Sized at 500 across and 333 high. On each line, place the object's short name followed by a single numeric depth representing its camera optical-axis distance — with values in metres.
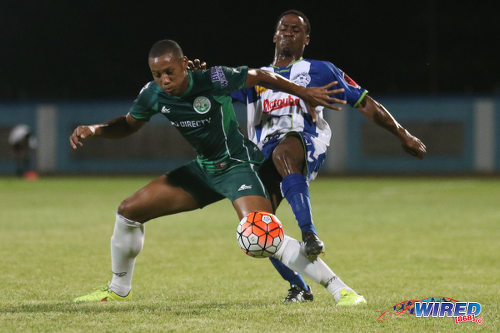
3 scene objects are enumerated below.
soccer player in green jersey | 11.69
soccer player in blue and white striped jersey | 12.37
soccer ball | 11.16
